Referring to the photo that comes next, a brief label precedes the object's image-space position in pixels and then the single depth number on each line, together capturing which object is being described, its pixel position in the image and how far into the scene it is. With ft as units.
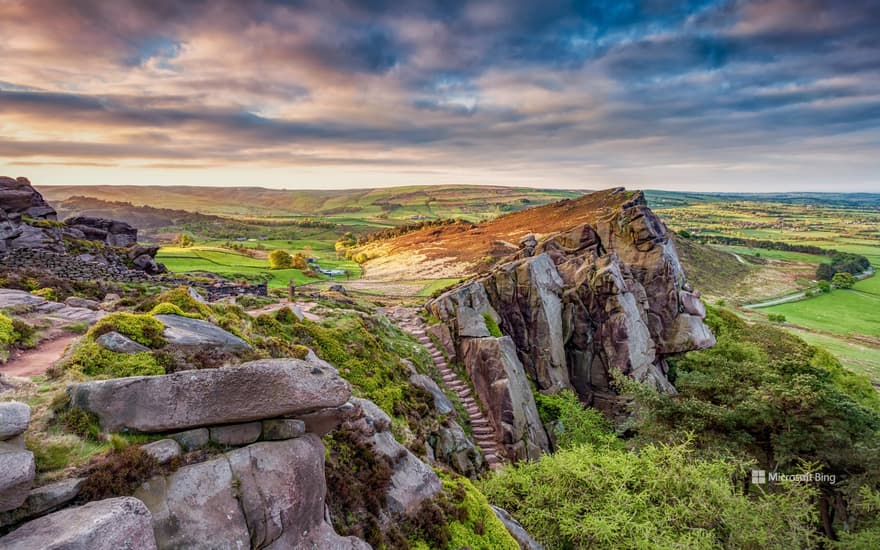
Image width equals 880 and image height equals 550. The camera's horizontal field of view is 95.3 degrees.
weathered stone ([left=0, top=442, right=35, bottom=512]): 18.31
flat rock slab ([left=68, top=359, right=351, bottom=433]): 25.44
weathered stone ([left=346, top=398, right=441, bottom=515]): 40.88
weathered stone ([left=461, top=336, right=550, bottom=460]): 78.59
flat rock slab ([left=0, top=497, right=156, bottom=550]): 17.76
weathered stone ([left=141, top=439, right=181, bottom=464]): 24.39
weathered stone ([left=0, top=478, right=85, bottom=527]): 19.08
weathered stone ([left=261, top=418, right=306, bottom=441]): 29.30
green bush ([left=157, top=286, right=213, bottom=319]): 50.90
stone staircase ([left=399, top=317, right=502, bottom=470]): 75.51
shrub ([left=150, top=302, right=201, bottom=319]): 44.94
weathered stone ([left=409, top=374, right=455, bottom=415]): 72.13
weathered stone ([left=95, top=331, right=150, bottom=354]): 33.86
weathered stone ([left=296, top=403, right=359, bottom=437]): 31.55
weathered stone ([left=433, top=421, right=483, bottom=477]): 62.59
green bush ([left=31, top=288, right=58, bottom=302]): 60.90
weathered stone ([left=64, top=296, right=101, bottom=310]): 57.21
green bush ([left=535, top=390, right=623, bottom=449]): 77.16
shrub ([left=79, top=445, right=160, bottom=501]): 21.76
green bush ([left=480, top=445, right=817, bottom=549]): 42.88
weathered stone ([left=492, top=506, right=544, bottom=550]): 45.28
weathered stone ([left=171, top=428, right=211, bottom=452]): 26.09
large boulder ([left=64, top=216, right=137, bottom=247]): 142.82
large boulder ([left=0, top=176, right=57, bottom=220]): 115.14
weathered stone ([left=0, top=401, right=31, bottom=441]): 20.04
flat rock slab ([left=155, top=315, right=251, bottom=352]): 38.69
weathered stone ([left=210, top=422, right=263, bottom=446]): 27.32
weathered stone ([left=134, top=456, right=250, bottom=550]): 22.84
